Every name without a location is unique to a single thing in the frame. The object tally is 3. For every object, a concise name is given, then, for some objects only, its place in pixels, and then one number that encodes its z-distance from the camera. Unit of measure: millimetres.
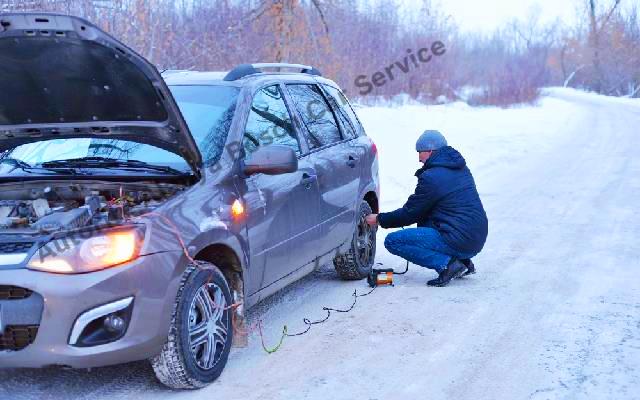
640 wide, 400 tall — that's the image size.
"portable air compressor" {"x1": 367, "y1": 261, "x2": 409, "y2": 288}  6758
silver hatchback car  3770
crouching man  6715
